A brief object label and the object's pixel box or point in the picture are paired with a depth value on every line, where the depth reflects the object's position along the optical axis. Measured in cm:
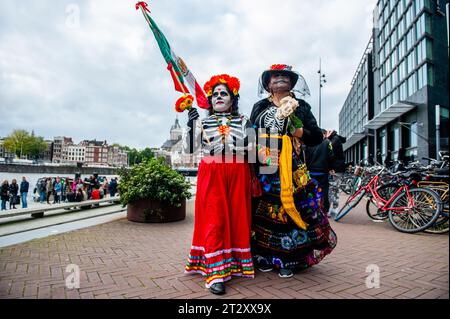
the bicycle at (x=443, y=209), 487
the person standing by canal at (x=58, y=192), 1766
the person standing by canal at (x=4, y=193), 1445
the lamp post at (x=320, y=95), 1561
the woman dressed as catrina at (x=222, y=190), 268
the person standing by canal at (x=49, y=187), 1755
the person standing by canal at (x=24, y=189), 1519
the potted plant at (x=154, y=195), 625
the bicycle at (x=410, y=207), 487
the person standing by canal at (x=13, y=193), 1533
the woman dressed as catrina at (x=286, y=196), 279
